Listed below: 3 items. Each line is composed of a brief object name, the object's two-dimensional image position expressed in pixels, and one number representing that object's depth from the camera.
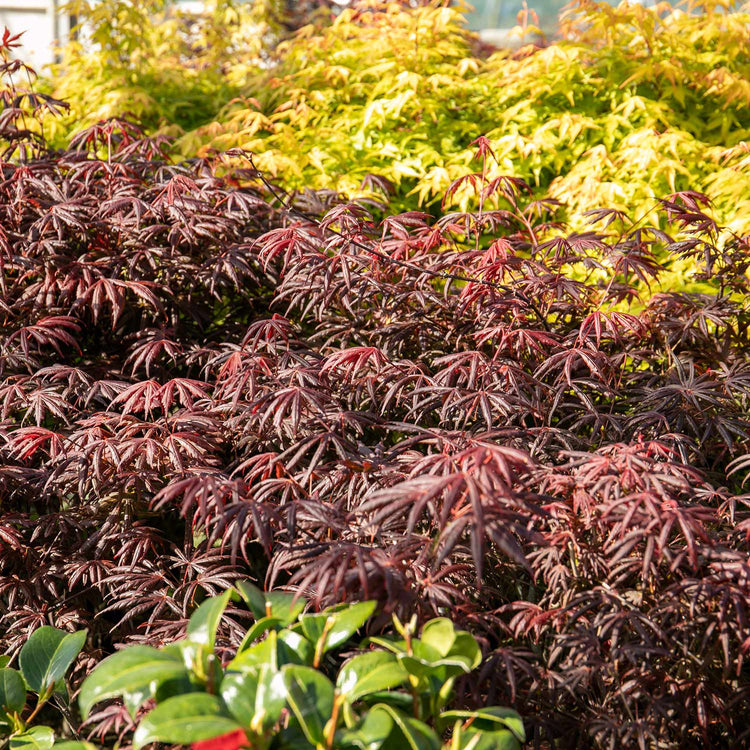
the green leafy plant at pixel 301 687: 1.61
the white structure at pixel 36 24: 7.08
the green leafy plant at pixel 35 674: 2.11
